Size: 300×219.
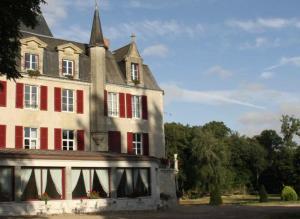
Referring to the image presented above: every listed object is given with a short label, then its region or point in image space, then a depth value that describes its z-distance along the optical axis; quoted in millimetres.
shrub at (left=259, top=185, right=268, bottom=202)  41406
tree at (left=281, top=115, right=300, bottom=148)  79562
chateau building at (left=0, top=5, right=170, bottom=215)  25359
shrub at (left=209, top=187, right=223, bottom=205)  37750
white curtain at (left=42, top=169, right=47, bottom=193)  25453
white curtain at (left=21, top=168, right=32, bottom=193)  24720
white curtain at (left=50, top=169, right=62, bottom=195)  25828
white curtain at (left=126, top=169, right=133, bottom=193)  28125
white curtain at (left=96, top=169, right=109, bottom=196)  27328
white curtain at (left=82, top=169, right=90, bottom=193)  26859
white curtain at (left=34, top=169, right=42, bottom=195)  25266
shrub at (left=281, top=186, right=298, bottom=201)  41469
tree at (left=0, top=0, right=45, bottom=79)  15602
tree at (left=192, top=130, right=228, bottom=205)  61656
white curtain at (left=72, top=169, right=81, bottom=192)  26422
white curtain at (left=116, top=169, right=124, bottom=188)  27812
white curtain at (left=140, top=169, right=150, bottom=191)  28906
